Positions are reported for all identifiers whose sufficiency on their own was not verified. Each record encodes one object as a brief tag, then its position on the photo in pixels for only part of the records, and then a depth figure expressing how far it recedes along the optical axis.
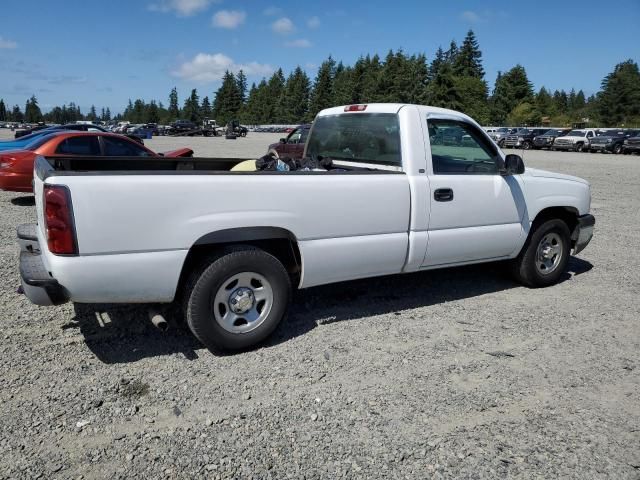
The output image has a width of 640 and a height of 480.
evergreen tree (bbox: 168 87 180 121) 151.95
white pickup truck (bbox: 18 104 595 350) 3.23
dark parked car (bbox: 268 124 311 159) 15.53
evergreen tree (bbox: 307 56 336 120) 107.62
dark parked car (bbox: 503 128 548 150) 42.31
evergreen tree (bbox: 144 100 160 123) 138.29
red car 9.77
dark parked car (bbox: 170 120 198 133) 64.94
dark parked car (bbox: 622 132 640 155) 34.22
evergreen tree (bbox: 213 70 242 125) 122.44
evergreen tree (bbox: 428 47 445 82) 110.00
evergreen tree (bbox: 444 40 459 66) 112.06
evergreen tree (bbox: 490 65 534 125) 83.44
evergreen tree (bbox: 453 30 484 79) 95.81
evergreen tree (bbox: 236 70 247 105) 133.57
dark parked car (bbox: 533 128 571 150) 40.53
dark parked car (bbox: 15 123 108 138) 21.19
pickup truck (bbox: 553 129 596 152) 37.72
